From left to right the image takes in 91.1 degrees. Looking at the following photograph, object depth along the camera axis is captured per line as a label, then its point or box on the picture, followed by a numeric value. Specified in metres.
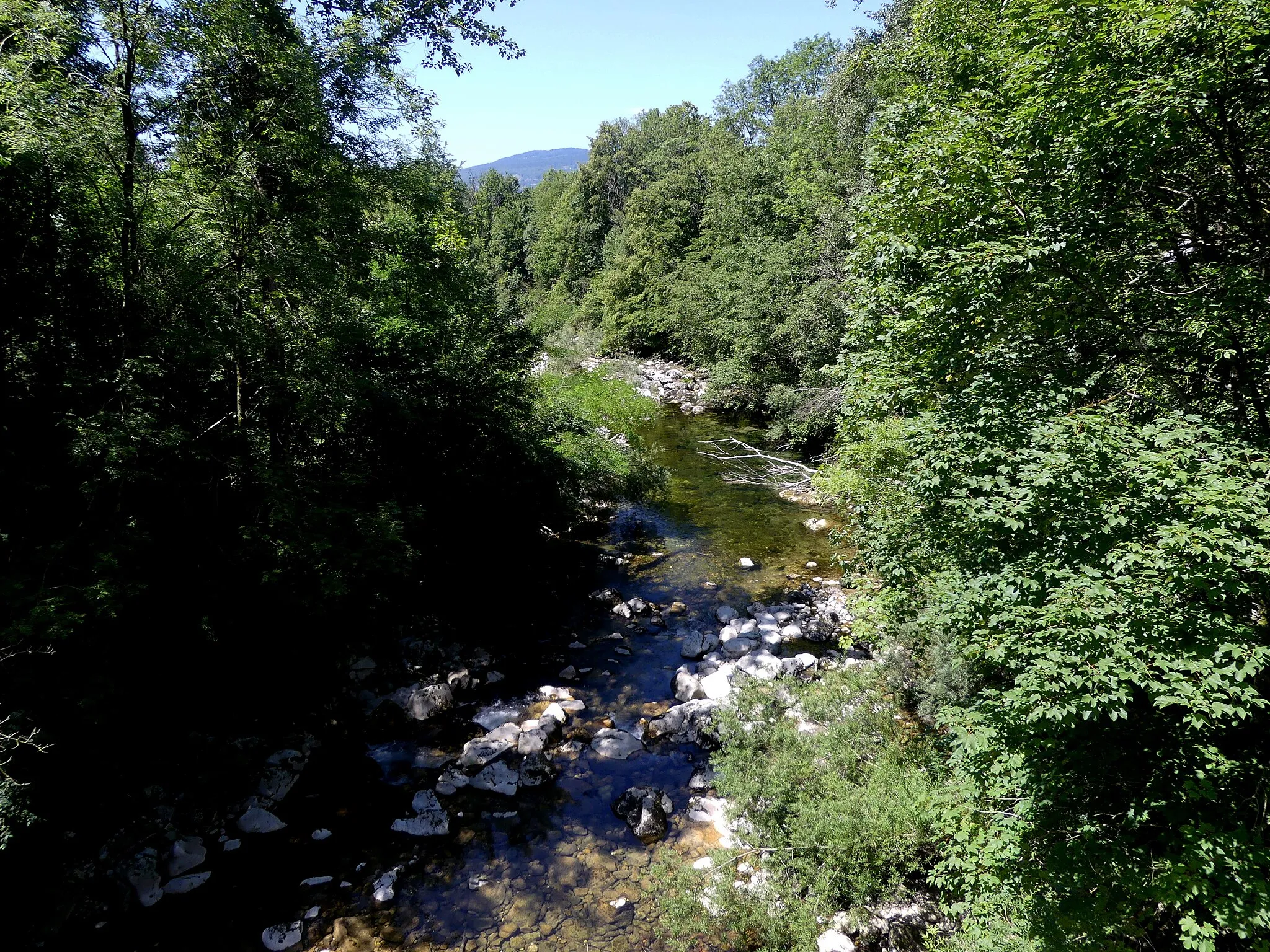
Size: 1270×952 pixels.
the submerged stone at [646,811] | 7.66
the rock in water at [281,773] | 8.15
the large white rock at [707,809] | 7.84
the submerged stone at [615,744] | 9.20
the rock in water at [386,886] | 6.80
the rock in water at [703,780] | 8.39
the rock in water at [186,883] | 6.75
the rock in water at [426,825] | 7.73
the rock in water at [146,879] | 6.59
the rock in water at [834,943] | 5.75
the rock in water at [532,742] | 9.12
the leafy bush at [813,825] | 5.96
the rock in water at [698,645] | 11.52
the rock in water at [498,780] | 8.43
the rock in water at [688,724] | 9.33
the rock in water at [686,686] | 10.25
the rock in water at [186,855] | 6.92
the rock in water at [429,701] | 10.01
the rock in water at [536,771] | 8.59
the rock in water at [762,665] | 10.30
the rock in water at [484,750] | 8.86
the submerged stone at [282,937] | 6.22
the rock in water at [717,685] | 10.01
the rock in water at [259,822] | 7.61
